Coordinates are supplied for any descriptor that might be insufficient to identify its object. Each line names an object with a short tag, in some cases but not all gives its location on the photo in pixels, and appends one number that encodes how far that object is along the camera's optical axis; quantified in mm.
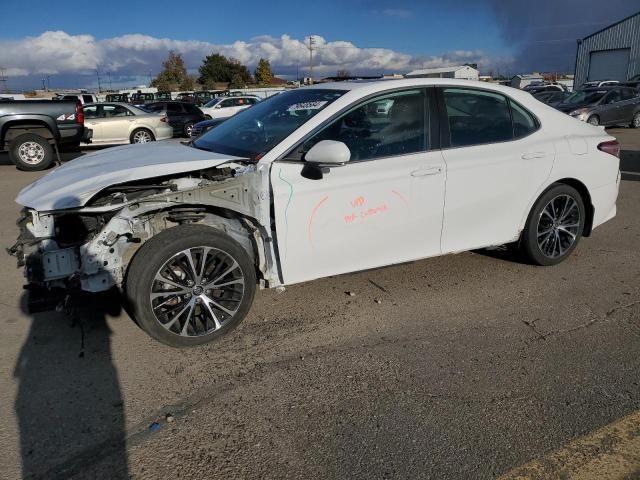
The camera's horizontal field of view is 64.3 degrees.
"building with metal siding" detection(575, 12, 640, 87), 35938
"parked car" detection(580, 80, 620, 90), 29000
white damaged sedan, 3252
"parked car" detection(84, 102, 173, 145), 15930
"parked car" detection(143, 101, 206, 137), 19594
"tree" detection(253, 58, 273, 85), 82875
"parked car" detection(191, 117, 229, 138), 9487
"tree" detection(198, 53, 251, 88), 80375
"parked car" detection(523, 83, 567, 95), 30633
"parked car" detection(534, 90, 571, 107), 20223
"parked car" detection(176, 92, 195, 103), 35250
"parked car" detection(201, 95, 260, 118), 22891
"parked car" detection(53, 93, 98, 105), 28609
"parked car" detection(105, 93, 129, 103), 32550
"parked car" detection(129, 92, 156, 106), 31016
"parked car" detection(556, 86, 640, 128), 18062
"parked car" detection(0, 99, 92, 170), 11461
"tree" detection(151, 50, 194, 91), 72356
